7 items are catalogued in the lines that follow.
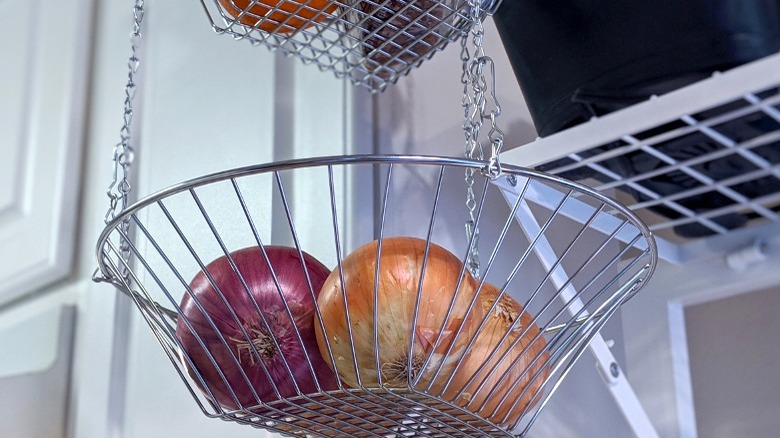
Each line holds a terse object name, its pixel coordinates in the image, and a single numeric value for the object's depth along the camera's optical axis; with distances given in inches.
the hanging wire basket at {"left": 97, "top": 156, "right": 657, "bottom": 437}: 18.1
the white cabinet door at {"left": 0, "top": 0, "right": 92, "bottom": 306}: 38.8
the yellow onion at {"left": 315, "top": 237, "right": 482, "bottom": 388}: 18.0
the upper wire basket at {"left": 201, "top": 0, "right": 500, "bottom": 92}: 24.8
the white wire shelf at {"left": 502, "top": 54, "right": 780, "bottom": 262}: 21.9
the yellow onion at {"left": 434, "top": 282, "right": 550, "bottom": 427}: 18.5
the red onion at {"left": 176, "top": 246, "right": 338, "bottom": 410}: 19.2
